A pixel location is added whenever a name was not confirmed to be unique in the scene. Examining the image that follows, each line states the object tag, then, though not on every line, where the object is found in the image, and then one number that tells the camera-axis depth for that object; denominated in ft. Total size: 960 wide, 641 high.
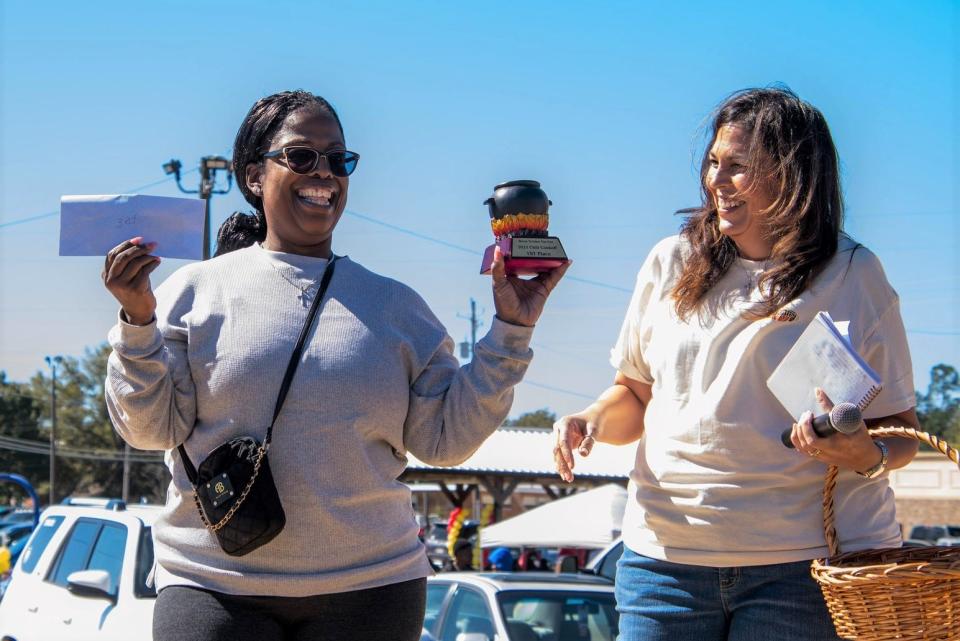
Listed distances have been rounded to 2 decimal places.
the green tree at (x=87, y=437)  243.19
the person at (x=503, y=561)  47.88
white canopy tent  64.23
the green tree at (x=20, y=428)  241.96
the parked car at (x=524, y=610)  23.95
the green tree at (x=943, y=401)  275.24
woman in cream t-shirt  8.96
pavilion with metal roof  80.89
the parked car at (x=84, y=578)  23.73
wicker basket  7.93
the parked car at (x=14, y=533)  87.15
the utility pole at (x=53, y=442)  188.85
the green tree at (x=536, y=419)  299.58
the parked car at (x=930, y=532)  126.62
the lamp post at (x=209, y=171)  89.56
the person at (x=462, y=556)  52.47
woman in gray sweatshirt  8.91
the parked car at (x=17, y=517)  124.47
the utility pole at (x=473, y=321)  196.54
